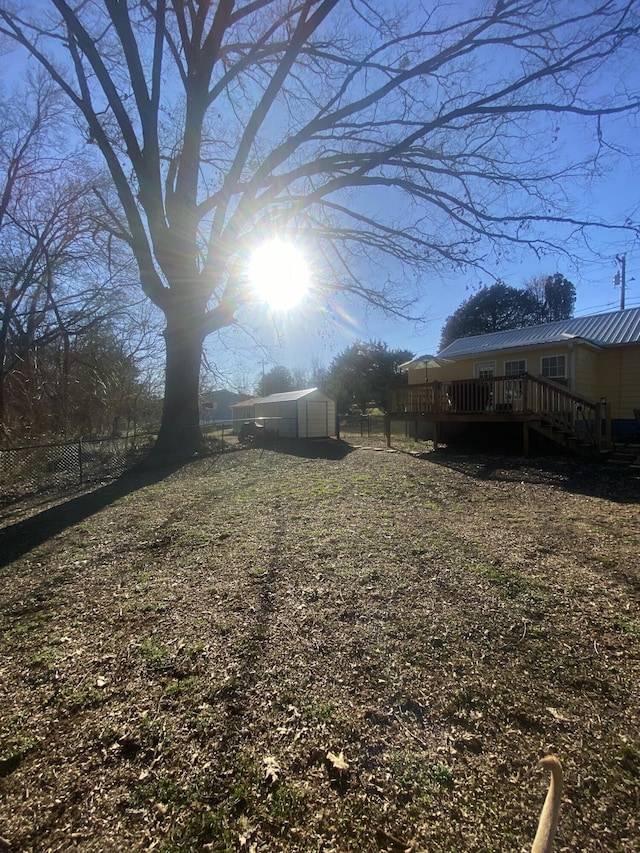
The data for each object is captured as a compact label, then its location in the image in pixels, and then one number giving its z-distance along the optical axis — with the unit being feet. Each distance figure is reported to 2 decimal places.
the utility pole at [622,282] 57.58
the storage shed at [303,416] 59.77
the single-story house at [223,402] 183.45
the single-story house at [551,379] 32.68
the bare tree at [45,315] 42.50
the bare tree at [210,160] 30.09
